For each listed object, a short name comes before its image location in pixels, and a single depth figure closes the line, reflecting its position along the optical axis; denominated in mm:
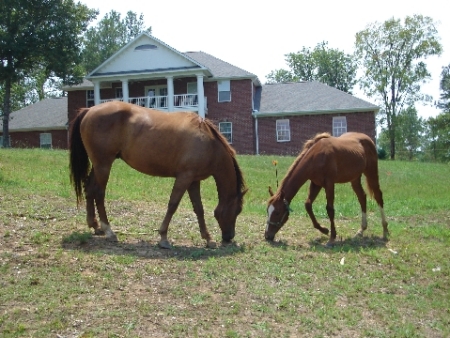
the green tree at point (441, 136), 49594
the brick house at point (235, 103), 34594
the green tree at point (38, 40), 33625
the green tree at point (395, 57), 50625
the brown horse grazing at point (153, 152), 7848
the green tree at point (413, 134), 85606
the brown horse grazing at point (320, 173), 8898
